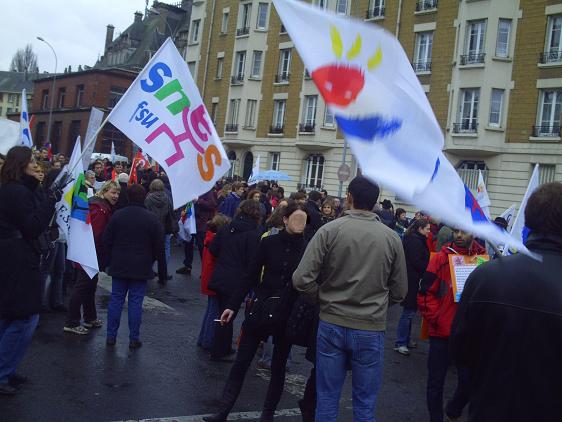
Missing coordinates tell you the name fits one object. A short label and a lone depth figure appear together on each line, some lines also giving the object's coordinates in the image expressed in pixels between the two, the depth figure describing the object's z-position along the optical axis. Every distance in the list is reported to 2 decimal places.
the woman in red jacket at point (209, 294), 7.17
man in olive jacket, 4.06
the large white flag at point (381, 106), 2.58
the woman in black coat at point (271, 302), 4.87
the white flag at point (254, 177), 21.80
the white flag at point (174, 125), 6.09
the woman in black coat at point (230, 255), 6.84
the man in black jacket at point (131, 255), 6.87
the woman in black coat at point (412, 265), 8.01
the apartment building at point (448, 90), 26.14
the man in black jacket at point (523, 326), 2.65
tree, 119.75
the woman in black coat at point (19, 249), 4.85
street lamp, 53.23
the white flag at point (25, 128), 10.79
